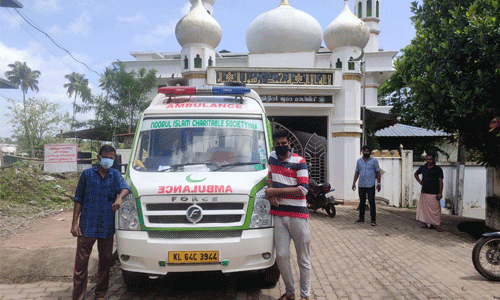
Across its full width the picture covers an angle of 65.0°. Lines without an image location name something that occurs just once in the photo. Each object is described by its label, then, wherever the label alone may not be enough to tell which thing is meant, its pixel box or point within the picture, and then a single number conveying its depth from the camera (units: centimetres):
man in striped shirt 391
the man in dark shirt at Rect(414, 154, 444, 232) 838
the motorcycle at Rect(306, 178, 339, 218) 1020
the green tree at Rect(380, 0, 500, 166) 726
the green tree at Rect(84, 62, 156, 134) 1856
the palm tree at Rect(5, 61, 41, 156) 6162
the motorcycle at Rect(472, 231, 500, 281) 502
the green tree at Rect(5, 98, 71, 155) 3784
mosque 1266
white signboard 1455
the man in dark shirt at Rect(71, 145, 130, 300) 395
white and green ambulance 385
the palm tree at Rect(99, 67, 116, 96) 1862
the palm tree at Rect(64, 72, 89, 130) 5523
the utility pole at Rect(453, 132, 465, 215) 1242
